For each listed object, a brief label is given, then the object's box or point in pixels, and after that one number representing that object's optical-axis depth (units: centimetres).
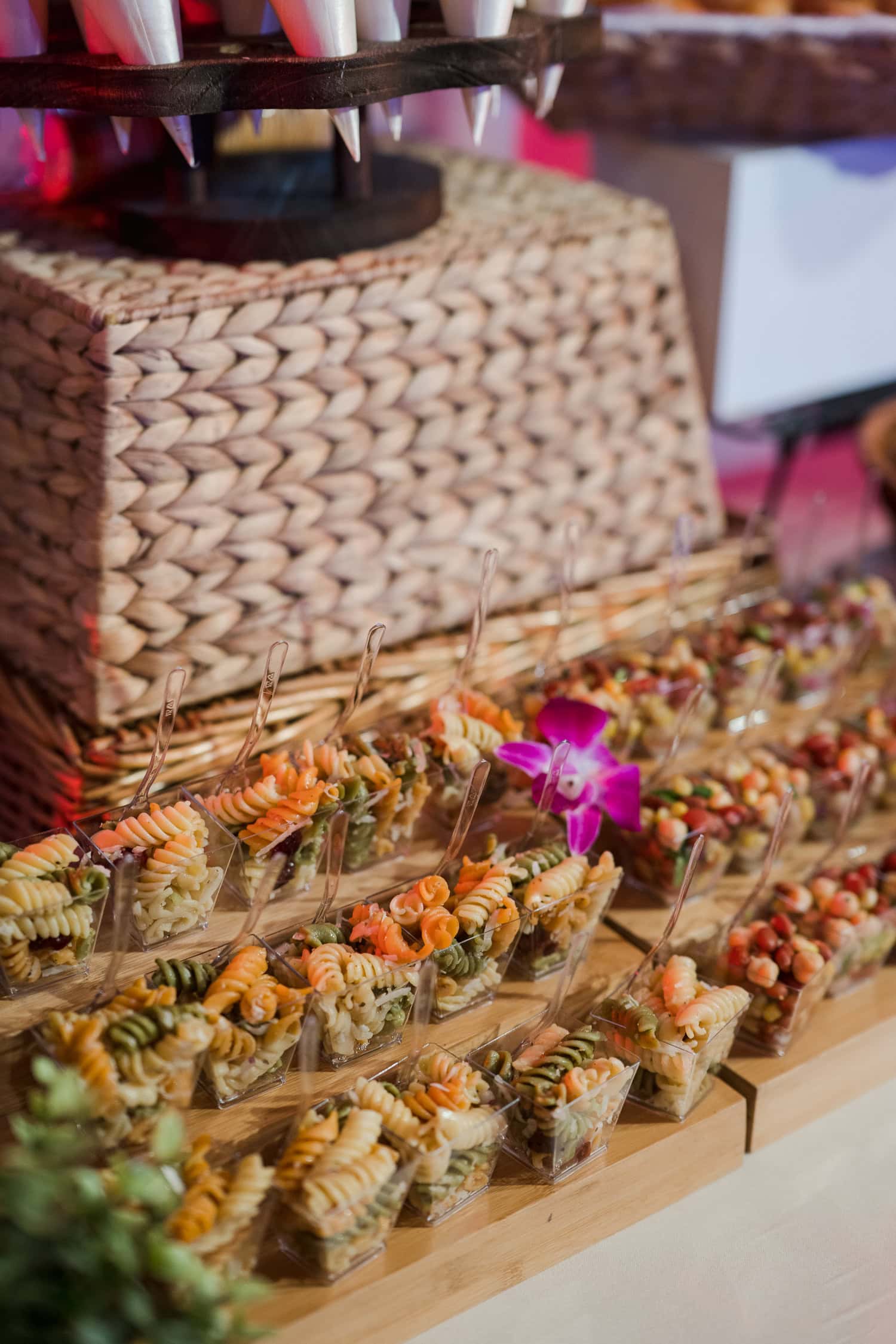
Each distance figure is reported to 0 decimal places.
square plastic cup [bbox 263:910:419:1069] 81
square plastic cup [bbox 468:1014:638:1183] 79
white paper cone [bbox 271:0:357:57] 84
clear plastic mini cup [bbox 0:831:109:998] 82
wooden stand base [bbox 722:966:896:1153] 91
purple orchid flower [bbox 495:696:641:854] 100
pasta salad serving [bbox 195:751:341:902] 92
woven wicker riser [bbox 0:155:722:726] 99
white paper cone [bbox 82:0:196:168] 82
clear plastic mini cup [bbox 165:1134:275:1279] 68
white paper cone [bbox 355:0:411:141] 91
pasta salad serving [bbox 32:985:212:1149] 73
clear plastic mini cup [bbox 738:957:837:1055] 90
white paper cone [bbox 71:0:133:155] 86
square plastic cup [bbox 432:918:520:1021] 85
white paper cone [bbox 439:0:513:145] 92
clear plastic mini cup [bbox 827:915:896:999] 95
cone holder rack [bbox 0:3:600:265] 85
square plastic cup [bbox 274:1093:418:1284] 71
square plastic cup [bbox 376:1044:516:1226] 76
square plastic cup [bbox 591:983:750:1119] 84
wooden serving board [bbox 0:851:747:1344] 74
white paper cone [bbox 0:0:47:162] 88
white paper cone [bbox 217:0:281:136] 98
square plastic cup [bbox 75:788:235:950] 88
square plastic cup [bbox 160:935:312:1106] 79
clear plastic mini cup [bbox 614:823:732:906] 101
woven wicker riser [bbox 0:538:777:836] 103
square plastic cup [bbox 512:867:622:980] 91
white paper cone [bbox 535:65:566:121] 104
